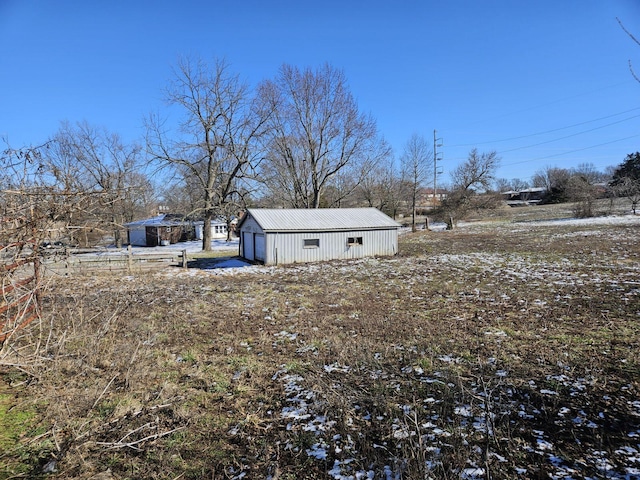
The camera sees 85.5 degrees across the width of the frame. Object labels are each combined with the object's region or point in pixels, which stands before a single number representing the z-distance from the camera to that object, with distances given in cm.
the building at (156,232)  3791
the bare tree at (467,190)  3984
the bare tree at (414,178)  4228
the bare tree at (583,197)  3725
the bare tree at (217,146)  2650
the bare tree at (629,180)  3656
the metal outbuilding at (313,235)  1934
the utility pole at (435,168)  4226
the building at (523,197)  7311
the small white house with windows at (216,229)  4368
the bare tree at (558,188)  5956
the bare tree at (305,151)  2991
